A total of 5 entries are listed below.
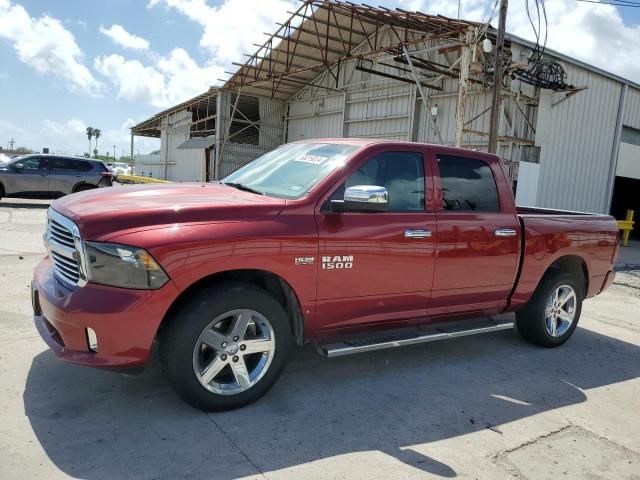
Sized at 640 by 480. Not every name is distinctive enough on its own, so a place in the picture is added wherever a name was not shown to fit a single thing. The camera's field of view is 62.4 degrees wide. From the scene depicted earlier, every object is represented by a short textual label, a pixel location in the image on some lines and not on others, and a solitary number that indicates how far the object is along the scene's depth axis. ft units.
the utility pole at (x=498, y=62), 40.45
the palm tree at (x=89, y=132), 409.90
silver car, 52.13
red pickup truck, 10.26
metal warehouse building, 48.73
